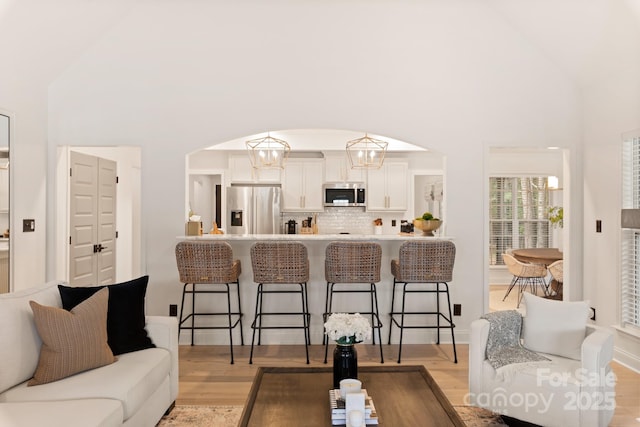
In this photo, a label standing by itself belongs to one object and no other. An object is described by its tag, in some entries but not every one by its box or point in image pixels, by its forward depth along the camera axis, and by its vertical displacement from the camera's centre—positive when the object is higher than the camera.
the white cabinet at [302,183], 7.38 +0.50
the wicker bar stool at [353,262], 3.93 -0.42
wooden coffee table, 1.99 -0.90
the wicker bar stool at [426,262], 3.97 -0.43
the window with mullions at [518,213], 8.34 +0.00
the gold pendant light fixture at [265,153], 6.60 +0.95
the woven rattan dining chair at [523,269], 6.45 -0.80
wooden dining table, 5.98 -0.57
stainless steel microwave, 7.36 +0.33
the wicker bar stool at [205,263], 3.92 -0.42
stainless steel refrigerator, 7.25 +0.09
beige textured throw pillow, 2.32 -0.67
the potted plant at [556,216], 7.64 -0.05
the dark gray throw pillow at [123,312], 2.68 -0.60
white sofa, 1.94 -0.85
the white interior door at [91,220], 4.85 -0.06
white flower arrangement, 2.22 -0.57
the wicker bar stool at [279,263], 3.93 -0.43
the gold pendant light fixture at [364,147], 6.82 +0.97
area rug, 2.82 -1.29
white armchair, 2.44 -0.91
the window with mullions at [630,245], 3.84 -0.27
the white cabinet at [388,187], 7.39 +0.43
